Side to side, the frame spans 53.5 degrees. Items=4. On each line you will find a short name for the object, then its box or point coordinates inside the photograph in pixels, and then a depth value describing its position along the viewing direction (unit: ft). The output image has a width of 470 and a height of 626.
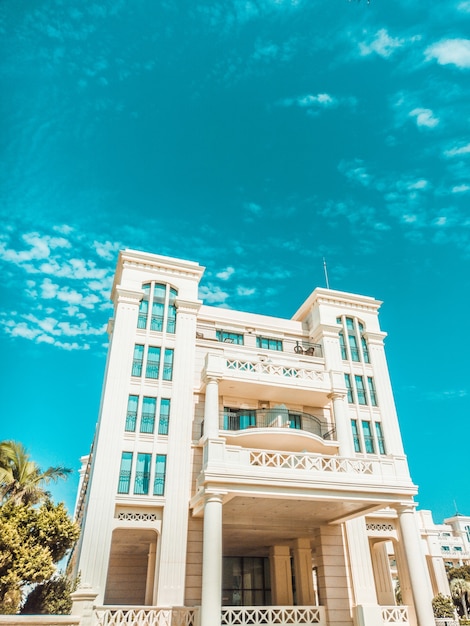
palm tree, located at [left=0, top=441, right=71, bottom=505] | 70.64
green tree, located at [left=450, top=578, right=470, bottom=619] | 136.26
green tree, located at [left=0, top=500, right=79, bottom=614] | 42.65
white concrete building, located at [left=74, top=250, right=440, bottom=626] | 54.85
